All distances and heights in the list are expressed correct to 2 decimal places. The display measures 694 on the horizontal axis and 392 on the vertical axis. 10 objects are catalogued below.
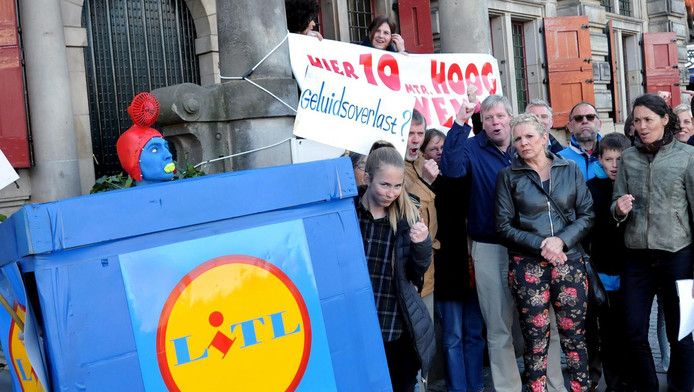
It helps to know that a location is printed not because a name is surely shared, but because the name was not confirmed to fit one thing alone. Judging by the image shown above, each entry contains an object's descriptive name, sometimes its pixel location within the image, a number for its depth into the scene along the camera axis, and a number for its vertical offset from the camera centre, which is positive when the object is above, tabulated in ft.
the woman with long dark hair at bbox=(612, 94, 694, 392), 13.62 -1.59
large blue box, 6.15 -0.91
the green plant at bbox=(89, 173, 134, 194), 11.85 +0.13
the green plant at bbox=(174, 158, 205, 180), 11.85 +0.19
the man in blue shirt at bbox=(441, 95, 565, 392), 14.26 -1.52
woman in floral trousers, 13.03 -1.48
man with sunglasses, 16.22 +0.19
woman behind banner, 18.76 +3.30
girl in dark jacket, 10.56 -1.33
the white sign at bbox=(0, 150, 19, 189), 10.72 +0.40
